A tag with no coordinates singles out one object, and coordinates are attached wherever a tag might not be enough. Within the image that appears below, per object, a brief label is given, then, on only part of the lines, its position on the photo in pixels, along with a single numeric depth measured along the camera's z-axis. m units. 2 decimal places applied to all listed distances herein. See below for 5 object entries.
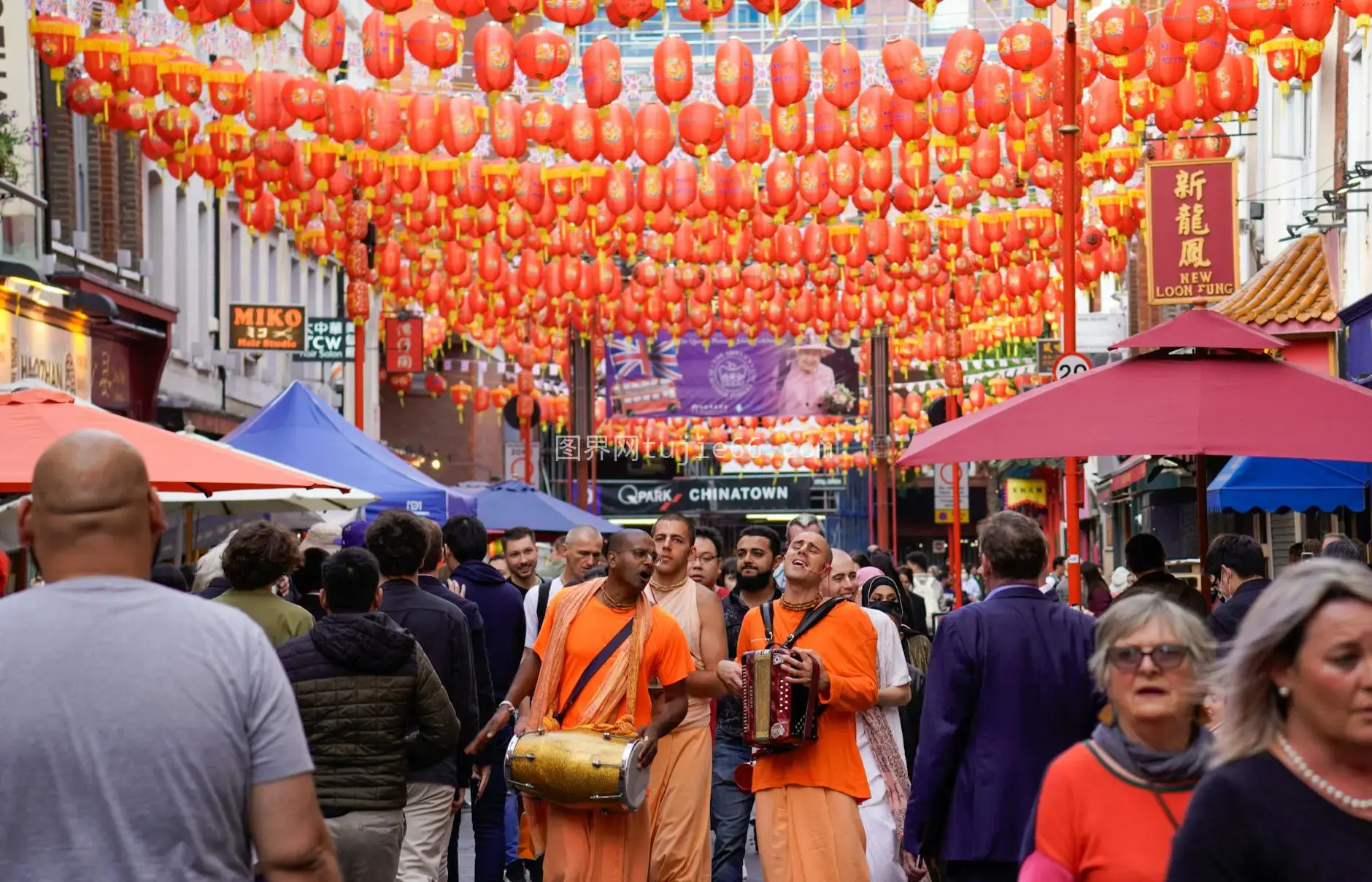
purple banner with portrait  42.25
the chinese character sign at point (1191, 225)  20.45
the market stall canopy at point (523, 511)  24.55
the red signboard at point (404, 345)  39.88
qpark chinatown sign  62.44
